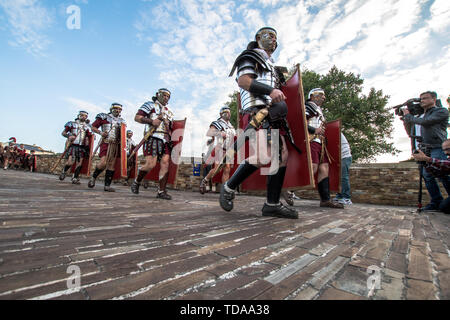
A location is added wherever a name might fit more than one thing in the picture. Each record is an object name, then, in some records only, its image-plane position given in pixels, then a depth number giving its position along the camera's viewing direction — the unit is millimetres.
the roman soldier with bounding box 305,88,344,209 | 3445
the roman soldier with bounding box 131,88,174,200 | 3582
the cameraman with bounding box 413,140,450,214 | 3049
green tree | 15375
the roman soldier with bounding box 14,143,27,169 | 16119
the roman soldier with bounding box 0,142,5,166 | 15673
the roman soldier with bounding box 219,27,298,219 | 1914
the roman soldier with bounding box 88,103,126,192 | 4526
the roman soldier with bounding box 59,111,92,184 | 5844
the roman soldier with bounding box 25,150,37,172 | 14766
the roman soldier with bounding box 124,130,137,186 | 6020
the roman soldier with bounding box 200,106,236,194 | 5445
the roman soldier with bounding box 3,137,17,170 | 15221
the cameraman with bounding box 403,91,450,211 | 3365
